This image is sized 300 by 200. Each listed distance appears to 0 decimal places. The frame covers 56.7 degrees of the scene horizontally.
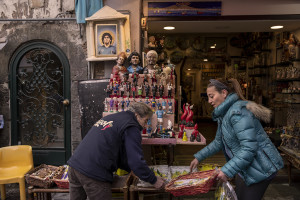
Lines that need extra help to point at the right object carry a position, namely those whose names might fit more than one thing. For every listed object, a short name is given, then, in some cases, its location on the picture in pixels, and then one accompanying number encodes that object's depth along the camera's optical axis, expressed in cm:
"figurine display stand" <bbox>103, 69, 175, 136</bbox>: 431
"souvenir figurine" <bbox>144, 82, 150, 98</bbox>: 439
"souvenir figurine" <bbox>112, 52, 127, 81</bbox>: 481
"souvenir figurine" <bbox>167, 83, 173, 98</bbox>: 435
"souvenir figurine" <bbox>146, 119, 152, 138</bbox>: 417
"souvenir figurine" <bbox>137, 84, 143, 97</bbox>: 437
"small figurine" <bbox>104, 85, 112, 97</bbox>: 444
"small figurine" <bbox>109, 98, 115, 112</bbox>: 435
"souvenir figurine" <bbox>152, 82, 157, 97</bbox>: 431
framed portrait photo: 539
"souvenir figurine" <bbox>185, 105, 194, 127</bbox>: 424
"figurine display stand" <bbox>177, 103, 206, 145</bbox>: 406
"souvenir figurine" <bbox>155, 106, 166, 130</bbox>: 416
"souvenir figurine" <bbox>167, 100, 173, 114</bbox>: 429
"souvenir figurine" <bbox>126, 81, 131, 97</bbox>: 438
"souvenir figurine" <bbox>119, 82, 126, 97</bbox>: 439
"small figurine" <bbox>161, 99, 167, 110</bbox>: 427
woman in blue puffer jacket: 236
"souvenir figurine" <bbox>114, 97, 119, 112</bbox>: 435
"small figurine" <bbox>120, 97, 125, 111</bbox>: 434
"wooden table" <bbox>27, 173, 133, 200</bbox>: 293
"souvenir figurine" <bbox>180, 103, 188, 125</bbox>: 434
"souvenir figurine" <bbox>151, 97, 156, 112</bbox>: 430
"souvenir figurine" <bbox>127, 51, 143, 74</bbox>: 491
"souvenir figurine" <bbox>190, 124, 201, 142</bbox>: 407
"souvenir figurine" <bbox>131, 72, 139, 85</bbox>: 443
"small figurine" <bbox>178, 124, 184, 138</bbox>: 424
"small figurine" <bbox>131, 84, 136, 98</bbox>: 438
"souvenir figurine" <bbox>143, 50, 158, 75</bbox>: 474
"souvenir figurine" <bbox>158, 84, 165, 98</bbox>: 434
